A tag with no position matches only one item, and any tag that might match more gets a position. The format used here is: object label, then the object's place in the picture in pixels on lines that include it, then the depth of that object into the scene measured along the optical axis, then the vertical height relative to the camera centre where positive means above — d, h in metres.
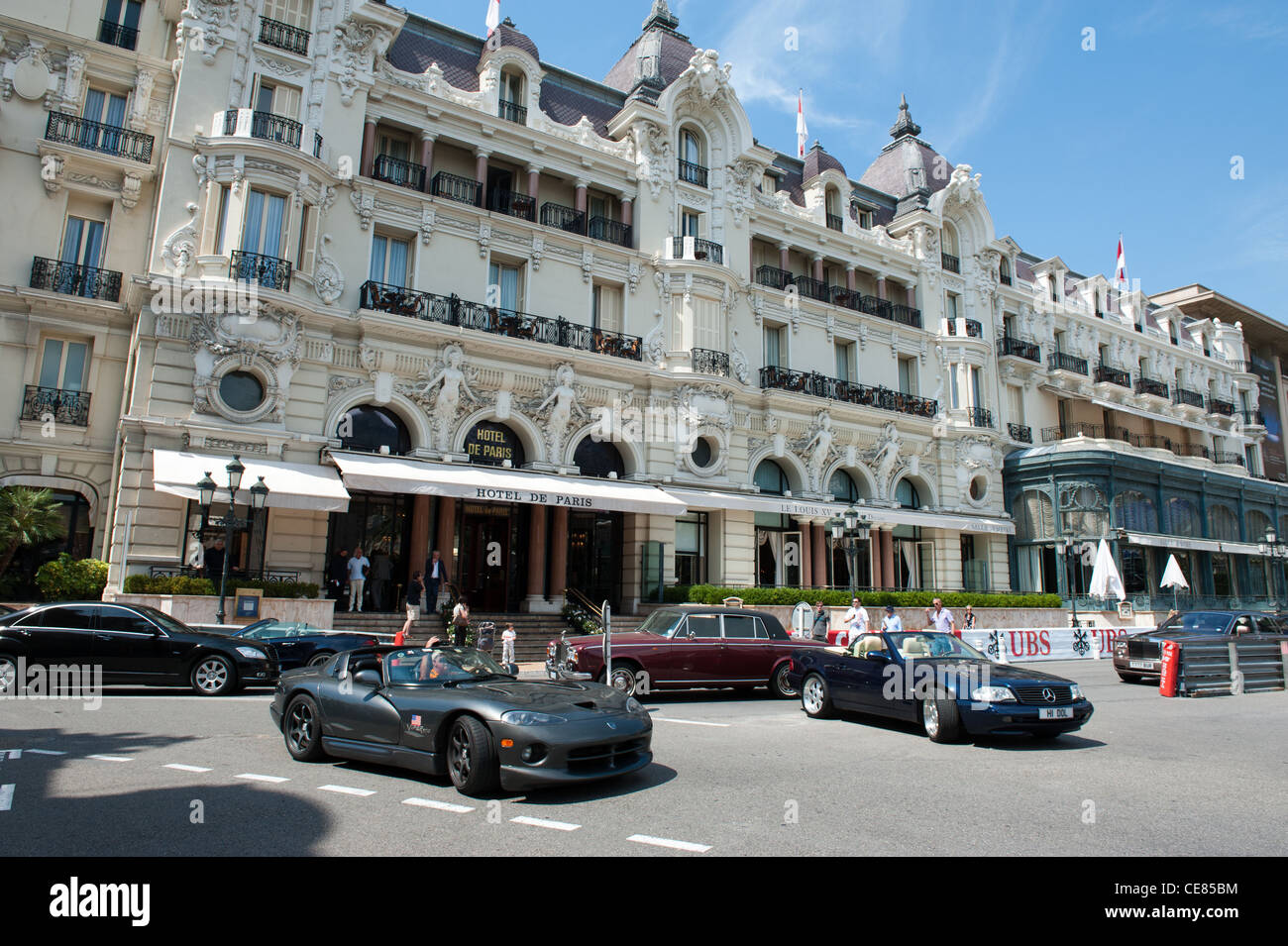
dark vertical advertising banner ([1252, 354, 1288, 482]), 53.31 +12.00
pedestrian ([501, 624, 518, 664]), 17.62 -1.07
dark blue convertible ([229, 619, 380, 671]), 15.20 -0.97
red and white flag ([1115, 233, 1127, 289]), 42.50 +17.52
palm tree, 18.45 +1.47
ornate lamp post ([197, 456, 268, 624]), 17.03 +2.05
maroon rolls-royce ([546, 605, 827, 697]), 13.81 -0.95
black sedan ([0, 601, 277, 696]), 12.95 -1.01
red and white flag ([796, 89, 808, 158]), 34.93 +20.30
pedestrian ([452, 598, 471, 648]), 18.12 -0.62
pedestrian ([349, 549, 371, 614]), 20.75 +0.40
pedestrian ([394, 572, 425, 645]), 19.92 +0.01
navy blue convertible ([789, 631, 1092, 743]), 9.80 -1.10
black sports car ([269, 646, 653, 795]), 6.91 -1.16
